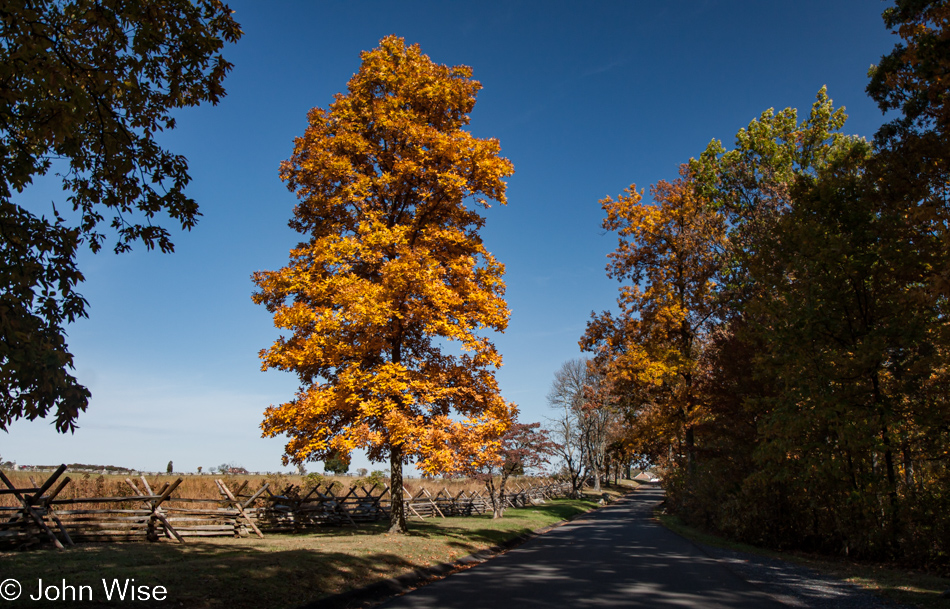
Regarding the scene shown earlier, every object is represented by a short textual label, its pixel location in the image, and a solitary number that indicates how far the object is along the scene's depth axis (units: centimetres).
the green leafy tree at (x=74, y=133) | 514
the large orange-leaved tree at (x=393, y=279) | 1382
